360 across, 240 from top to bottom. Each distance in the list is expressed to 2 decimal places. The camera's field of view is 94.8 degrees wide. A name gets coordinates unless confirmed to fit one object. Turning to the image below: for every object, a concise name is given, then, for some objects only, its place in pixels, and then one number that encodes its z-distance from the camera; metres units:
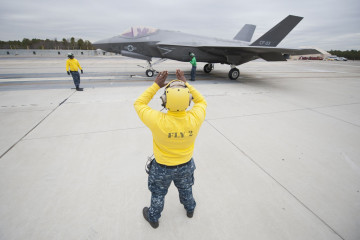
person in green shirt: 9.13
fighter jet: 9.64
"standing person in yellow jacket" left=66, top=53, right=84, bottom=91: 6.75
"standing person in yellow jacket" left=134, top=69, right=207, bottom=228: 1.42
